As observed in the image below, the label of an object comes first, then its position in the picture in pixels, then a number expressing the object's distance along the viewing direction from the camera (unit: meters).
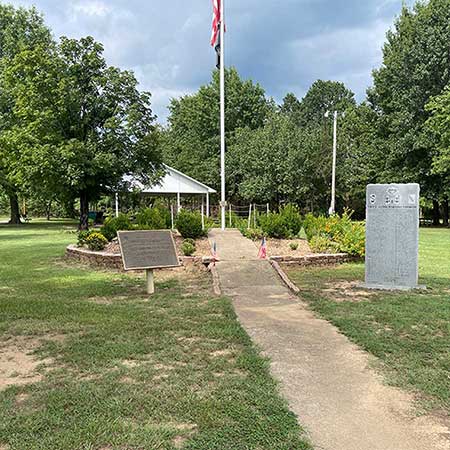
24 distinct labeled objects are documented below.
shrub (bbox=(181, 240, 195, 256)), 11.20
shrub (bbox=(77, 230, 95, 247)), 12.30
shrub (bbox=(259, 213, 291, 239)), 13.47
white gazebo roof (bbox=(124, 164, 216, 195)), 29.53
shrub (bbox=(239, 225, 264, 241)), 13.99
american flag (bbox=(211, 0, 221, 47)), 15.30
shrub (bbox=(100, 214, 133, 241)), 12.69
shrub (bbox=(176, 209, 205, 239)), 13.29
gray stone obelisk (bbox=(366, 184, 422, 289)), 7.75
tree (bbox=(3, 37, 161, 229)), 20.48
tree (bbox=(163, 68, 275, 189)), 42.06
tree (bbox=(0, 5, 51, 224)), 27.44
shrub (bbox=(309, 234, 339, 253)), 11.84
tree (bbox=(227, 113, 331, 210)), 33.06
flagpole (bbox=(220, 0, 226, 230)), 15.40
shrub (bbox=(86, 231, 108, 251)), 11.96
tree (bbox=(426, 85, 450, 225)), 24.05
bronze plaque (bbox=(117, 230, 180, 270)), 7.25
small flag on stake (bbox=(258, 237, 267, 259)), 10.80
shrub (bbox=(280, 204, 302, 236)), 13.80
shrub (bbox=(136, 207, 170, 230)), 13.58
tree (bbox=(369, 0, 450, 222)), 26.97
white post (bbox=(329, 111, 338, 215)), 26.08
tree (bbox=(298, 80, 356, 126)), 70.06
